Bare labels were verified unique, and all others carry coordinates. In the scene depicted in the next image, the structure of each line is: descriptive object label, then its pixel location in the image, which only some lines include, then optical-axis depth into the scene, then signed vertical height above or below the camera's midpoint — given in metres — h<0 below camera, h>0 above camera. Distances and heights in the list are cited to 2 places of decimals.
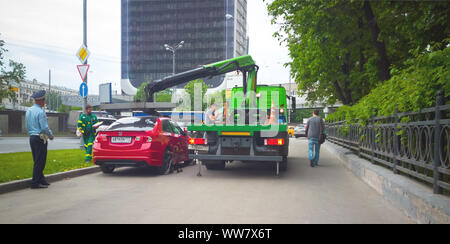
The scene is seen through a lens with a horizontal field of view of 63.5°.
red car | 8.62 -0.51
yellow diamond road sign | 12.50 +2.41
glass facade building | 113.06 +28.41
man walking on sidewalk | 11.80 -0.35
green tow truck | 8.65 -0.04
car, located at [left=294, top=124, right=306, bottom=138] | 40.79 -0.96
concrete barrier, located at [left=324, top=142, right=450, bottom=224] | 4.07 -0.99
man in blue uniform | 6.89 -0.24
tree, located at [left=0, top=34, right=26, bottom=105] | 31.52 +4.12
